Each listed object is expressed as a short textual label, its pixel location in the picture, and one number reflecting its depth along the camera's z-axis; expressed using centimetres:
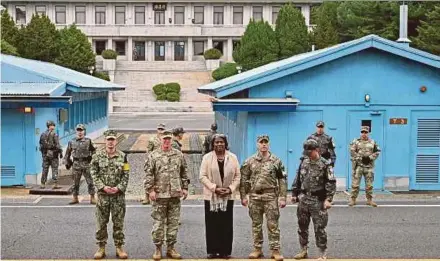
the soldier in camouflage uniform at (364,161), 1516
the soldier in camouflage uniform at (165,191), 984
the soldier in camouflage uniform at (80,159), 1477
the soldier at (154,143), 1299
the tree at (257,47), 6425
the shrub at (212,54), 7706
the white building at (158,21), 8462
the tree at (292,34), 6378
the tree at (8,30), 5639
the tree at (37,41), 5681
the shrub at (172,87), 6550
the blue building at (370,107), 1786
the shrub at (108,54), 7481
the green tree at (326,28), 6250
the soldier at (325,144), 1445
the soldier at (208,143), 1446
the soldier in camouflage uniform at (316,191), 963
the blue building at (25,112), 1783
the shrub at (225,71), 6606
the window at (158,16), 8644
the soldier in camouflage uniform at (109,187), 993
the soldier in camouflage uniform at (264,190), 984
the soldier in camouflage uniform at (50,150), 1669
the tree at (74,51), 6153
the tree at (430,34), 4653
